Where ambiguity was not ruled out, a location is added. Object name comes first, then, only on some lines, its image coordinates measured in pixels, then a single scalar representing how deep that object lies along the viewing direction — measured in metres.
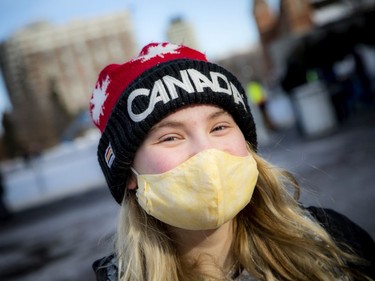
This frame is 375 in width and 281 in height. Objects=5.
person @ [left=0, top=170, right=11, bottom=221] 9.52
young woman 1.39
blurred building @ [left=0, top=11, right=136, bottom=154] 55.09
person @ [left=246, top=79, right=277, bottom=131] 10.69
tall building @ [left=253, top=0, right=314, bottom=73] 28.11
